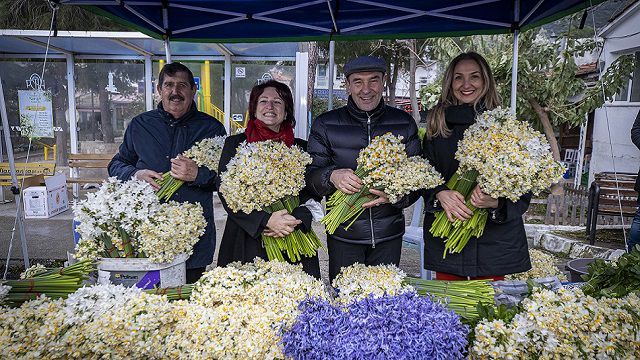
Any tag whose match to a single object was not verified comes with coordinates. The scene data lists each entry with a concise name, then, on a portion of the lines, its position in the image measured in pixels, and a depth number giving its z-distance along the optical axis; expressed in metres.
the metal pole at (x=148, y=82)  9.18
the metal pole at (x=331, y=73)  4.22
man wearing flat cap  2.66
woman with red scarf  2.77
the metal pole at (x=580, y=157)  11.21
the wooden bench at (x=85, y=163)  9.10
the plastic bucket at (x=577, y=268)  3.60
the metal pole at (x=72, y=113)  9.20
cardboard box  8.15
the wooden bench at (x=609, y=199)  6.23
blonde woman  2.64
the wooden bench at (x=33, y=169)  8.77
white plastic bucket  2.19
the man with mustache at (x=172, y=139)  3.14
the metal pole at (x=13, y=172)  3.46
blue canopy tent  3.58
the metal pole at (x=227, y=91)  8.90
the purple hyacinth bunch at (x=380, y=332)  1.54
